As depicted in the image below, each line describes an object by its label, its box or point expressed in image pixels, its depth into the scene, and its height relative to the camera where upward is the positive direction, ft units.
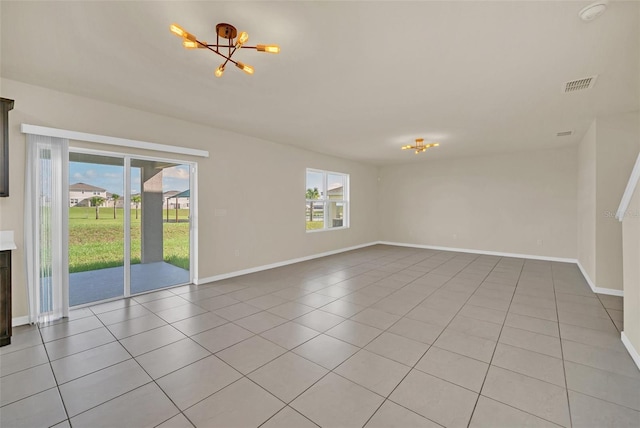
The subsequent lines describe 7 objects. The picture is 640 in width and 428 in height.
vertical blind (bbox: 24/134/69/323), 9.93 -0.64
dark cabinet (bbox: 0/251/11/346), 8.32 -2.82
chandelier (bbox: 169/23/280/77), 6.19 +4.30
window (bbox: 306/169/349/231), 22.65 +0.92
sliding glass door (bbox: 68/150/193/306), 11.82 -0.73
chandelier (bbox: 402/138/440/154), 18.07 +4.54
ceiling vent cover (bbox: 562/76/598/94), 9.61 +4.73
